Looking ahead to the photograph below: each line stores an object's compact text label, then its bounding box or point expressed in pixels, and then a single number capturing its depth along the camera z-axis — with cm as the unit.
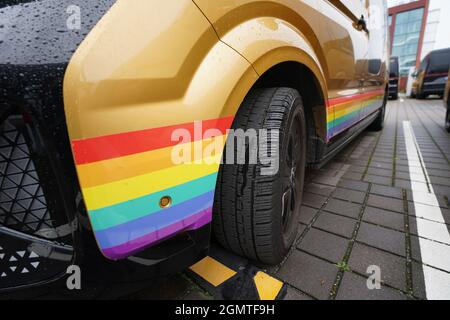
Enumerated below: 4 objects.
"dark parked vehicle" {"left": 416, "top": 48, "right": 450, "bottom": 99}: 1105
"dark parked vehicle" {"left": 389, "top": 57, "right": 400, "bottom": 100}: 1268
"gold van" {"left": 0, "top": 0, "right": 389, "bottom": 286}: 62
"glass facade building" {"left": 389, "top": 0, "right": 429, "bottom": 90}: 2527
